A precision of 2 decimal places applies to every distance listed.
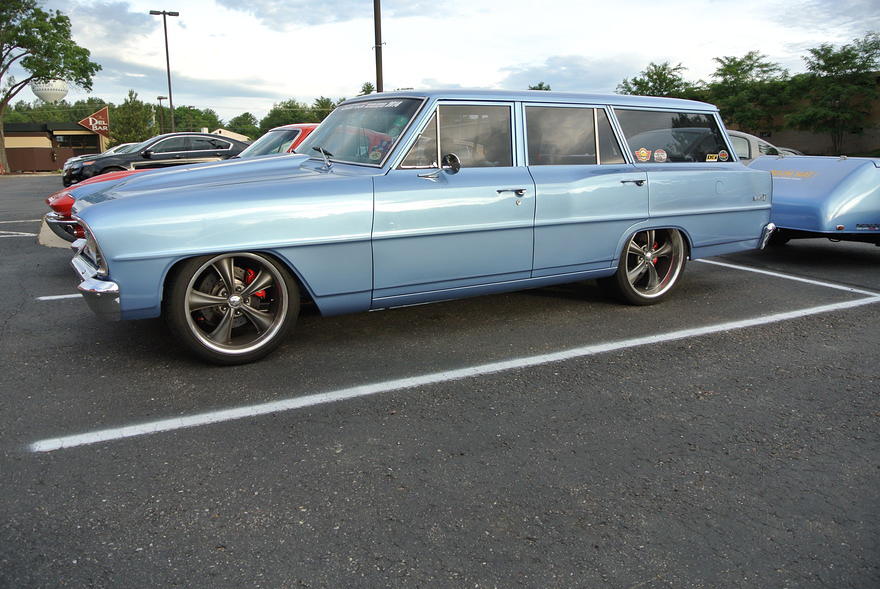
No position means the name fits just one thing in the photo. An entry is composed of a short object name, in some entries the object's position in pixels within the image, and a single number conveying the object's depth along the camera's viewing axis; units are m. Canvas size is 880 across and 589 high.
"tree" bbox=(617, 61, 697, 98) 42.44
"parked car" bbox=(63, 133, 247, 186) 14.08
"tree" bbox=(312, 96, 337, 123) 80.68
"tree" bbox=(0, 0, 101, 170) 35.31
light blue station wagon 3.79
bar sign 33.66
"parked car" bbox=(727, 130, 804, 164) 9.84
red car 6.62
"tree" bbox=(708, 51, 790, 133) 37.12
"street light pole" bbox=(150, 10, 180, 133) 35.16
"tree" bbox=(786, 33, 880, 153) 32.56
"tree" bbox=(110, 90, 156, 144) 57.06
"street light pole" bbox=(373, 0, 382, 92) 13.84
